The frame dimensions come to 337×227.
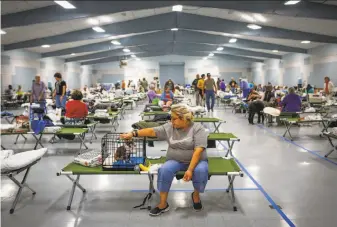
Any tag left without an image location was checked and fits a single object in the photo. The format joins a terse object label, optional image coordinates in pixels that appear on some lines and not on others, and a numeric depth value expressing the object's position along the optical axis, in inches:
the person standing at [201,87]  581.4
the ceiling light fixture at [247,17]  546.1
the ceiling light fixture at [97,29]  589.6
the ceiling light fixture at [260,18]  536.0
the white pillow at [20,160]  140.9
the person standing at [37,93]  410.3
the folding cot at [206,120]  295.6
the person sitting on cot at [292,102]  361.1
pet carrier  146.7
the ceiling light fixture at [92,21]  559.6
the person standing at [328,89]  534.1
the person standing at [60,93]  390.6
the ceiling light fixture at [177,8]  522.6
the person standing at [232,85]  792.3
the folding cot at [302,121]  288.5
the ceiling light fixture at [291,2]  372.5
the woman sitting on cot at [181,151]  138.0
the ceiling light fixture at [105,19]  560.8
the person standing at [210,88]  514.6
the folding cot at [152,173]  141.3
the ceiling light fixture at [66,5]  379.9
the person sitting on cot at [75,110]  288.0
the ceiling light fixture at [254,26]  553.7
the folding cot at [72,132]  244.7
